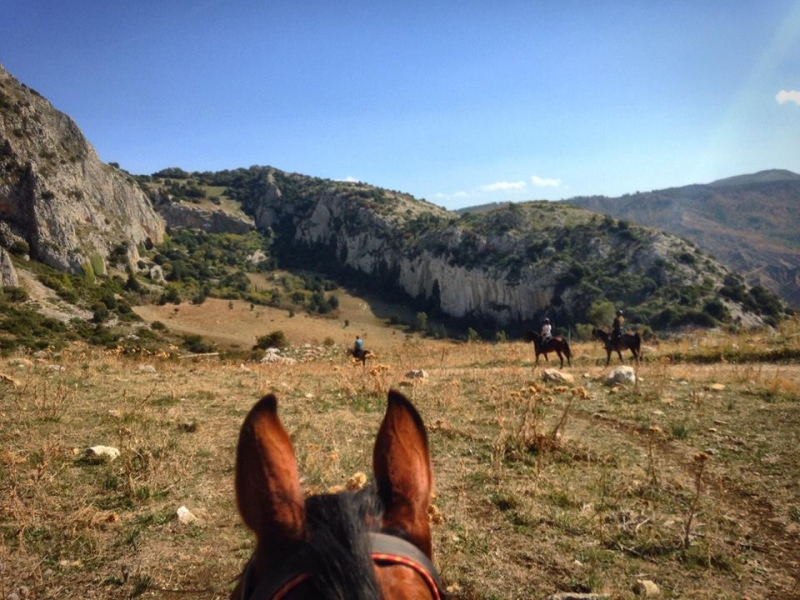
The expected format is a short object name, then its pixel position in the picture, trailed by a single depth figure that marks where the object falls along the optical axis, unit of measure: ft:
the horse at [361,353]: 57.59
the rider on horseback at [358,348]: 60.39
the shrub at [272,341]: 121.19
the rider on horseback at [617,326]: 57.01
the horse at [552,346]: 58.49
